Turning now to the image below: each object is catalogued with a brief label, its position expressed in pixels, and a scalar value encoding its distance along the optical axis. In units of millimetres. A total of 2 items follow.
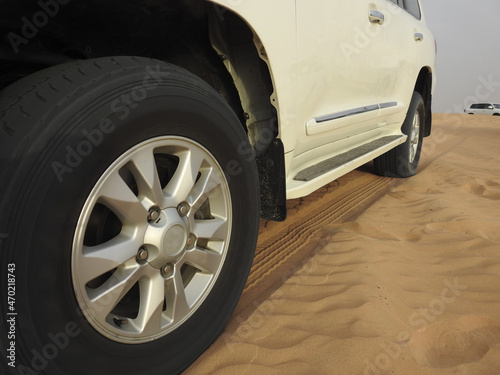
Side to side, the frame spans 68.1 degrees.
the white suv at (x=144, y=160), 891
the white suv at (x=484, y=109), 24038
